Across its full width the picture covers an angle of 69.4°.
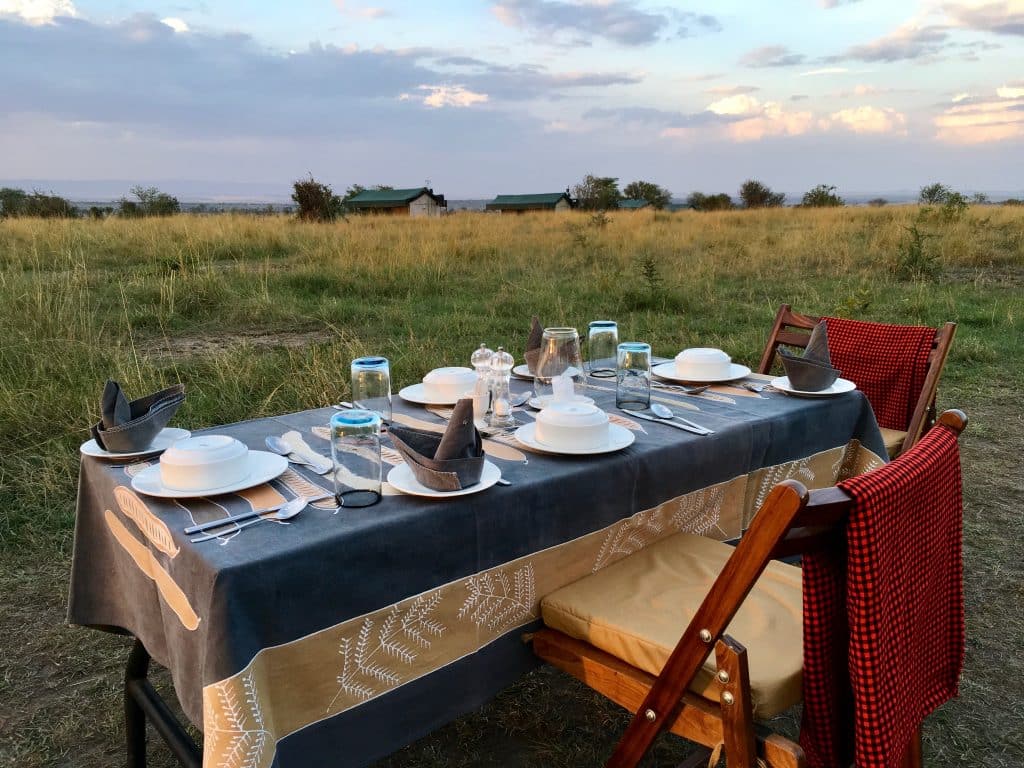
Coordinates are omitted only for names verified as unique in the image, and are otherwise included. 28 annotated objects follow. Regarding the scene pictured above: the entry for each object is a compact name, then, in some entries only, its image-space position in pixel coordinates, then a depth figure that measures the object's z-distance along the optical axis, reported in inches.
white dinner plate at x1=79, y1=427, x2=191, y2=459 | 61.1
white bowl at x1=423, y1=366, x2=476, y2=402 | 78.7
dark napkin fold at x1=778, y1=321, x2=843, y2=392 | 83.7
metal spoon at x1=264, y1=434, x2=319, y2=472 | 62.2
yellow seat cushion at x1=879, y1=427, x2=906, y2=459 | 102.8
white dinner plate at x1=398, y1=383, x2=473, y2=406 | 78.5
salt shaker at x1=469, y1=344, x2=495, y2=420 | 72.2
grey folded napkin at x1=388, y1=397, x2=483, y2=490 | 52.2
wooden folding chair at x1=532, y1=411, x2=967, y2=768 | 39.9
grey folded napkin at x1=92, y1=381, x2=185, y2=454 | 60.9
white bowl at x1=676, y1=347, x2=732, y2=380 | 90.9
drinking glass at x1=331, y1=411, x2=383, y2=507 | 52.5
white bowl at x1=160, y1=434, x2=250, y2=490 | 52.6
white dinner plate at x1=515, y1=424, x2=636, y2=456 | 61.4
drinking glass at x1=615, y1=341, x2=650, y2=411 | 77.3
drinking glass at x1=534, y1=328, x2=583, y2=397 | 74.6
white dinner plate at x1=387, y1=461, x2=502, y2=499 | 52.2
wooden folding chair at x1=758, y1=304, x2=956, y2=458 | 101.0
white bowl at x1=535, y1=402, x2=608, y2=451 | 62.2
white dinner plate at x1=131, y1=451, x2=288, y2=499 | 52.0
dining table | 44.0
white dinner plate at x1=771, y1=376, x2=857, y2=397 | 84.0
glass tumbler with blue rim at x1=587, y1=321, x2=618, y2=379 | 91.2
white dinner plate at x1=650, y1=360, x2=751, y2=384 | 89.7
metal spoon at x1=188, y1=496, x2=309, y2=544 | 49.1
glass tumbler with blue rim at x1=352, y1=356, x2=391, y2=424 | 71.3
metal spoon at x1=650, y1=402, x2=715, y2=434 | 73.4
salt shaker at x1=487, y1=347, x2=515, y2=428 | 71.2
